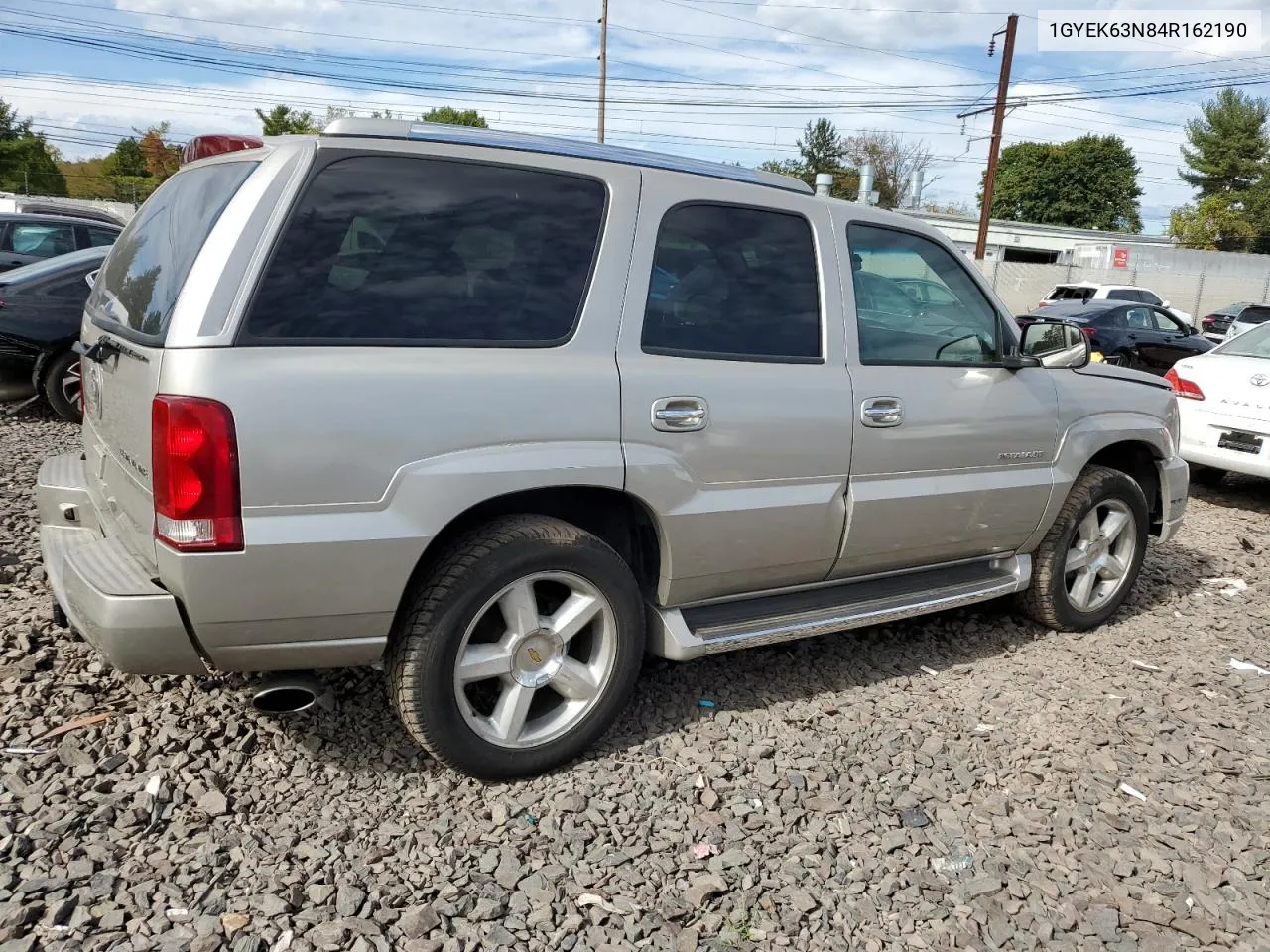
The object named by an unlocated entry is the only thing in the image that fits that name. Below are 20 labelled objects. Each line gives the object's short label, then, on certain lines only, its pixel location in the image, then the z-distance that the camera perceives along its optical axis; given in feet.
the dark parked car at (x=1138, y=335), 49.01
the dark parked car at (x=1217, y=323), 73.93
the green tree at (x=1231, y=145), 205.16
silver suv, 8.32
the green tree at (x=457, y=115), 214.01
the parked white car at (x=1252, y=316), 62.69
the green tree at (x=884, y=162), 208.74
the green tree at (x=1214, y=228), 174.70
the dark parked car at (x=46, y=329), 24.31
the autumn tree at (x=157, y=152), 192.34
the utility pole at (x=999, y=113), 84.84
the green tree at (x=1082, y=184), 243.81
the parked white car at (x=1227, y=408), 23.52
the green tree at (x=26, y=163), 158.61
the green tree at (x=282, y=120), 149.49
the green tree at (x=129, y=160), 197.77
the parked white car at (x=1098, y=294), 75.34
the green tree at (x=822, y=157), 236.84
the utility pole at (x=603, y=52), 105.40
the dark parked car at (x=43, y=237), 35.23
